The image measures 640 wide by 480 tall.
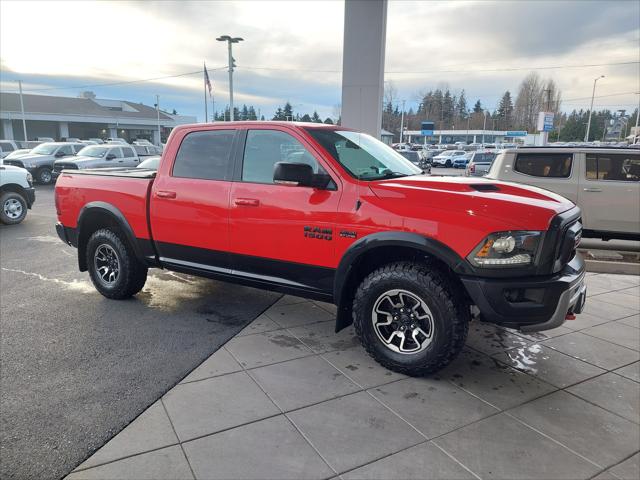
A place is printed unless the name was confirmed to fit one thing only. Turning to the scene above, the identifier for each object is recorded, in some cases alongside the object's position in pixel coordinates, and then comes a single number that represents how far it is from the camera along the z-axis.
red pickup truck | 3.20
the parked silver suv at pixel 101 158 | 18.41
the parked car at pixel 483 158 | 25.55
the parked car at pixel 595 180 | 8.11
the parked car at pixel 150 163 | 14.02
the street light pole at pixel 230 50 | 26.36
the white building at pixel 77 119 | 51.85
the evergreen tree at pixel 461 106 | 125.50
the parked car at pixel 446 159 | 41.28
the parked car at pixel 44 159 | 19.78
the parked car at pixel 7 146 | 25.28
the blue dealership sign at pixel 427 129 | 78.81
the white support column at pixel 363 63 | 10.23
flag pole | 32.31
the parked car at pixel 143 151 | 23.09
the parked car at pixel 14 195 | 10.51
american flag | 32.51
